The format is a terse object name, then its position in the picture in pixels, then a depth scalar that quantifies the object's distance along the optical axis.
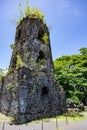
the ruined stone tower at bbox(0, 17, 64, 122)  7.55
